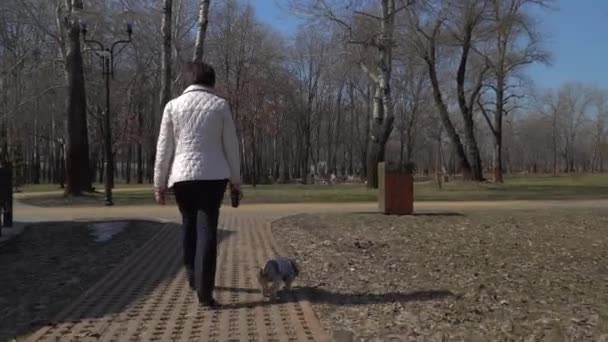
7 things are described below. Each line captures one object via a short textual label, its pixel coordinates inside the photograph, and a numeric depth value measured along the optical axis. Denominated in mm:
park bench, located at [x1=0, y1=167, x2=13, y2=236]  11812
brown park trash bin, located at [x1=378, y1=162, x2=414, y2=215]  15656
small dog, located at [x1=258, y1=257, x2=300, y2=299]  5547
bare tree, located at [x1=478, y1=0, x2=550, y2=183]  34469
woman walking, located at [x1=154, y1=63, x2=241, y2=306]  5344
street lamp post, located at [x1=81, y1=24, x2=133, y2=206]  22188
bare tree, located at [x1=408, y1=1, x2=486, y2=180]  33000
